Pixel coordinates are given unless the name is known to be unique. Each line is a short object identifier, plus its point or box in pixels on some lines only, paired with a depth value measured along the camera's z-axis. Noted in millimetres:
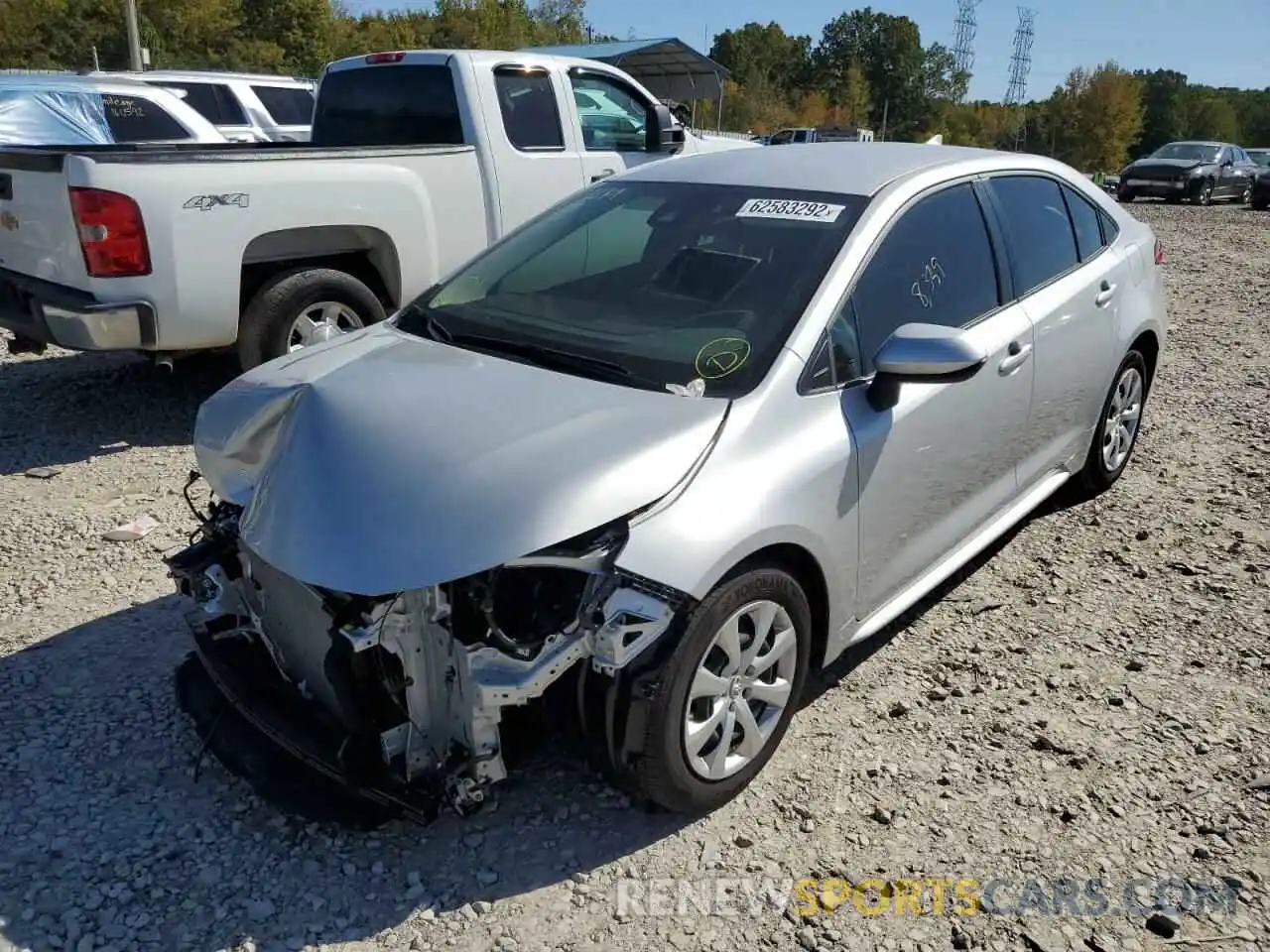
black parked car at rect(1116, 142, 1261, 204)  23141
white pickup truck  4969
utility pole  29125
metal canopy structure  31766
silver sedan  2455
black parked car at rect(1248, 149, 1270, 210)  22828
